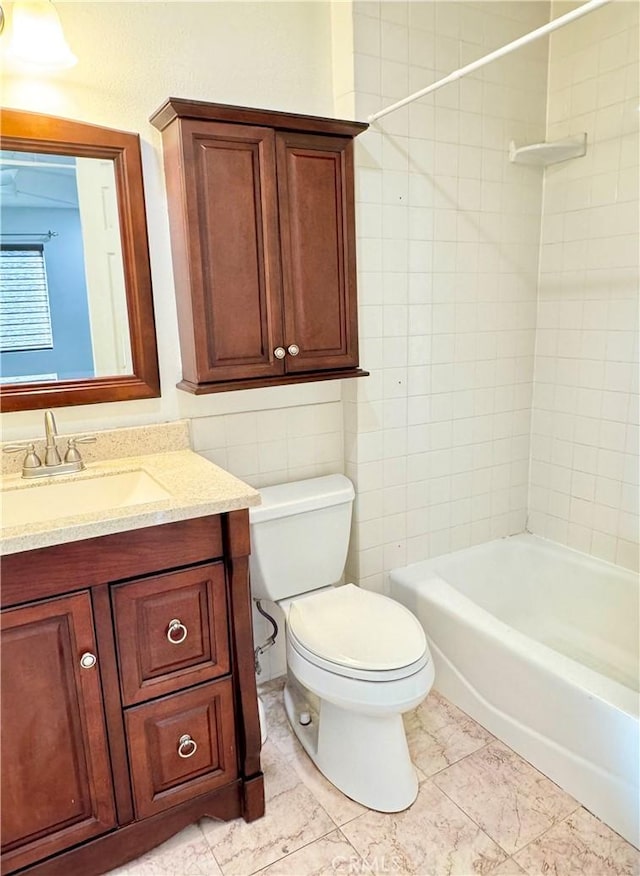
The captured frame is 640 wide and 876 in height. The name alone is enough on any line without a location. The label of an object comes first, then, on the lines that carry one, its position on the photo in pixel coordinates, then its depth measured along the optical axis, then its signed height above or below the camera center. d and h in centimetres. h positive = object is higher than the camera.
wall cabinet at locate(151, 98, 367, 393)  156 +21
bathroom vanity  125 -80
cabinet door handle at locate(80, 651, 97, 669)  130 -72
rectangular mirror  153 +15
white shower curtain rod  121 +60
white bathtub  157 -110
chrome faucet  156 -35
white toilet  155 -88
